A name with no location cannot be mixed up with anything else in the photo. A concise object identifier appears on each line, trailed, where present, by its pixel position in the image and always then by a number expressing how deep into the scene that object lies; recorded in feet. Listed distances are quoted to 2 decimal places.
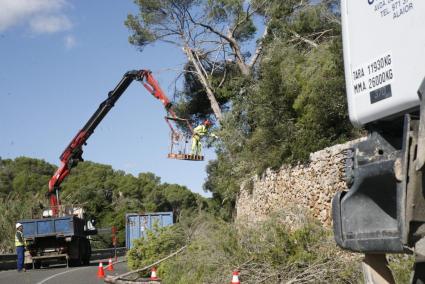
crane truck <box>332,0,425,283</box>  11.07
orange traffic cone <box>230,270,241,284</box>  27.73
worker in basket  89.27
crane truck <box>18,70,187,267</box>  81.30
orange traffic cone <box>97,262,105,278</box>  51.34
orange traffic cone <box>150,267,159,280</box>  42.60
